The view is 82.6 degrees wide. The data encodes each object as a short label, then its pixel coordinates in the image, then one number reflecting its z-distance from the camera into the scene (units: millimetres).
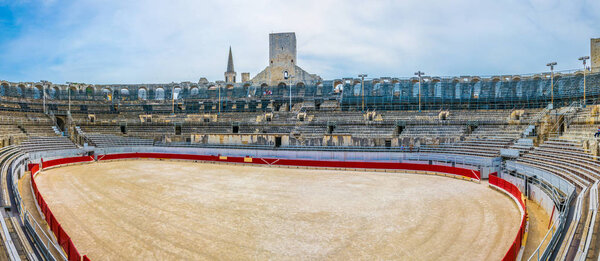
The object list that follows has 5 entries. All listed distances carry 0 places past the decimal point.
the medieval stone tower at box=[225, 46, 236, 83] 96506
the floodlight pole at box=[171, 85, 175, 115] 61388
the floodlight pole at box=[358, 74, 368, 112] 51653
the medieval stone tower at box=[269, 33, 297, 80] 68250
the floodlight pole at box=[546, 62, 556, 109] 41516
